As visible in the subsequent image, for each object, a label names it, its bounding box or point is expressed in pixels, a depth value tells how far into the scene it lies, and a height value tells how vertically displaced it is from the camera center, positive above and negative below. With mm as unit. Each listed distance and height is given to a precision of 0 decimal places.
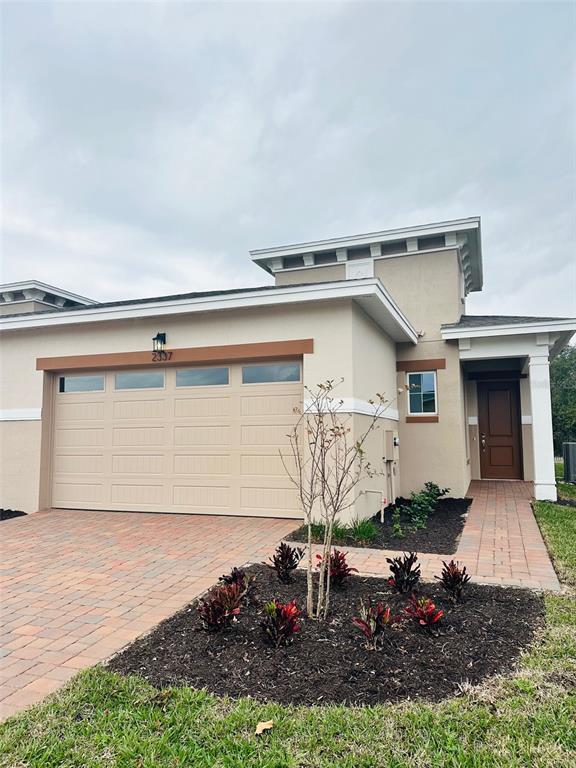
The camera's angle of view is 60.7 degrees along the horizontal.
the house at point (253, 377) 7707 +917
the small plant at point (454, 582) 3994 -1241
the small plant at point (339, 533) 6383 -1371
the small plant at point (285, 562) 4543 -1247
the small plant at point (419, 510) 7438 -1380
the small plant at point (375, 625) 3168 -1276
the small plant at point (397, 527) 6770 -1434
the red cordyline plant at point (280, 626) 3195 -1286
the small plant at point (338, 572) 4359 -1259
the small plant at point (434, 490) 9516 -1230
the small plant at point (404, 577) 4203 -1263
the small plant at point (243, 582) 4012 -1285
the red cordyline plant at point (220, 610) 3352 -1250
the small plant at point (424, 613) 3348 -1262
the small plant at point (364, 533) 6367 -1363
